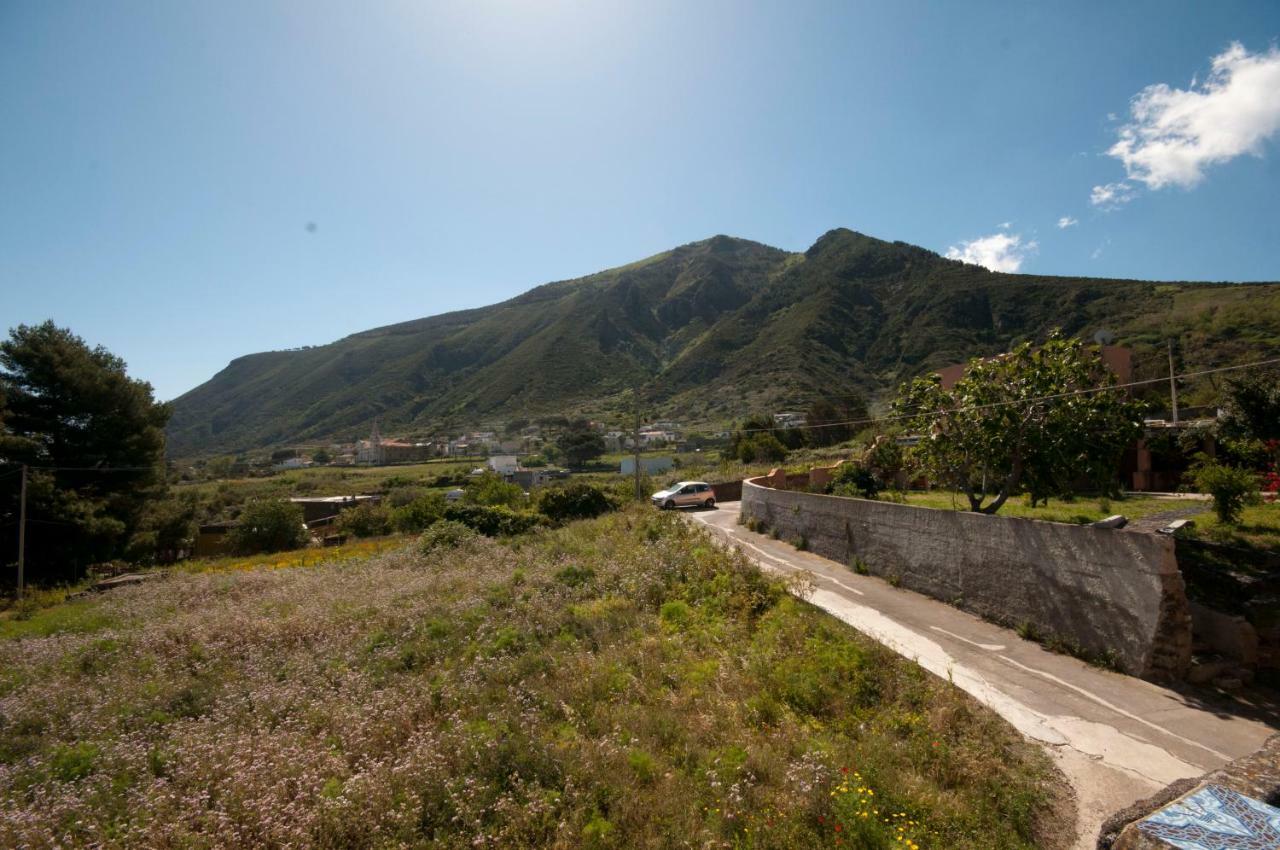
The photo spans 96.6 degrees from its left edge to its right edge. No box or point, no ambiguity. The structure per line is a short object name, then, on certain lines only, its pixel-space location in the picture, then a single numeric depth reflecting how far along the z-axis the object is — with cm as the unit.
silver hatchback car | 2575
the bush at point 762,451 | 3675
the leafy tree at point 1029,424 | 1095
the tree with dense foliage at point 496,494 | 2523
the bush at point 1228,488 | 952
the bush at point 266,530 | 2836
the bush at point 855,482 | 1875
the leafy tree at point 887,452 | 1493
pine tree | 2212
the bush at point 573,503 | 2270
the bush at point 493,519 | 2020
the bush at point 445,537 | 1798
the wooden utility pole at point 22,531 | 1942
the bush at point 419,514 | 2708
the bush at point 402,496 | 3969
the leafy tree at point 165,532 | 2708
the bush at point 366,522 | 3067
